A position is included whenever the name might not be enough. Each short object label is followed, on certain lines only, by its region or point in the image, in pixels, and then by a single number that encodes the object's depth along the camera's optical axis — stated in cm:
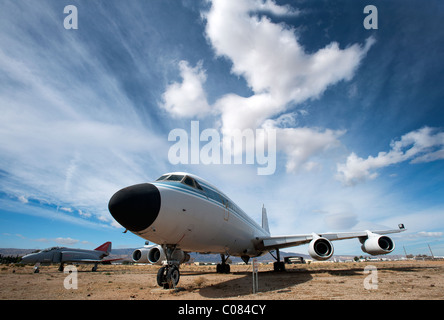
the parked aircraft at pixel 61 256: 2663
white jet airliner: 599
